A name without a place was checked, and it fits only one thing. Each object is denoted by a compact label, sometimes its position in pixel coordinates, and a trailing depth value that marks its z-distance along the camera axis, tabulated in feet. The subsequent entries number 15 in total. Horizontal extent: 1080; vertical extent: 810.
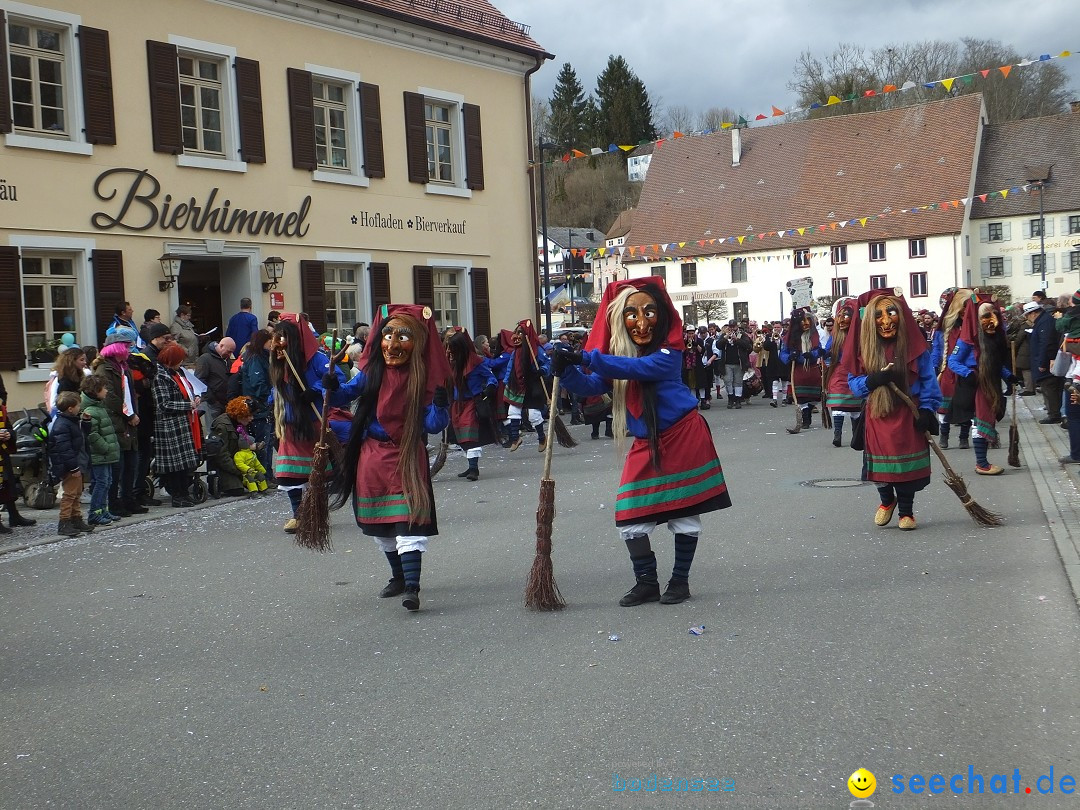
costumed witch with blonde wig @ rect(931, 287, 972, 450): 41.73
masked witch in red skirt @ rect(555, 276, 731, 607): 21.89
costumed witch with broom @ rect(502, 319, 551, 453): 52.70
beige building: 55.11
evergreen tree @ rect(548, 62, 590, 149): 328.56
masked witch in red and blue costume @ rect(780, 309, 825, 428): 56.49
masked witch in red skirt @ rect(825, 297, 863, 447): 42.37
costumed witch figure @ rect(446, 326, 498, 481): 45.68
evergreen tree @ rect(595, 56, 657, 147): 347.36
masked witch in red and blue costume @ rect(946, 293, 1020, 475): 39.17
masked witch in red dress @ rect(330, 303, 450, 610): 22.75
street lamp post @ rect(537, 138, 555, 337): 81.89
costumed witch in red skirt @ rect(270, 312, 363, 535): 30.53
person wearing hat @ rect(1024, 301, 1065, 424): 49.06
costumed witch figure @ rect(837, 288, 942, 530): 28.68
